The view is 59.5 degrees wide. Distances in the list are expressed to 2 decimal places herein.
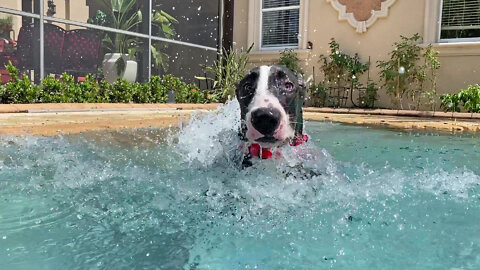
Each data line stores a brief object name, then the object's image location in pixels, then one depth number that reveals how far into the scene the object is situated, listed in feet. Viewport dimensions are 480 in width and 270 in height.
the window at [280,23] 36.73
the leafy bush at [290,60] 34.17
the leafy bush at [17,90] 19.91
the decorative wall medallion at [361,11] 31.81
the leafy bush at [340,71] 32.63
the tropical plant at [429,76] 28.78
